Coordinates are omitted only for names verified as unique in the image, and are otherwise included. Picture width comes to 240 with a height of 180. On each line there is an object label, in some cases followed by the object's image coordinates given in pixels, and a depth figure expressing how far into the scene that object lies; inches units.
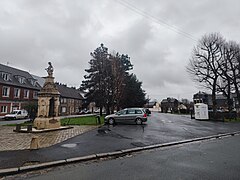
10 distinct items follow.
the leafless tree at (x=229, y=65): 1247.5
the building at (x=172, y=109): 2394.6
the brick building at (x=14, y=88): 1547.7
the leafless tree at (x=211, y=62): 1263.5
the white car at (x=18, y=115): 1319.9
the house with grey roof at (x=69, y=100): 2404.4
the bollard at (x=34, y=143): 324.5
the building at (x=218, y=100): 2571.4
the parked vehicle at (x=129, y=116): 740.6
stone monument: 582.9
